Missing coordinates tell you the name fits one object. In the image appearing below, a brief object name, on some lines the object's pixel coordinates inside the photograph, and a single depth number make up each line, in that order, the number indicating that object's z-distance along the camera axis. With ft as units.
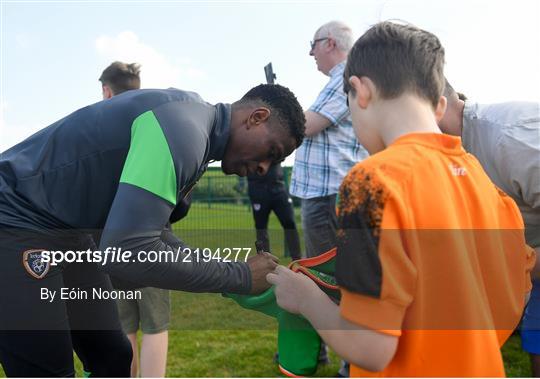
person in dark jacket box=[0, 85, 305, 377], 5.00
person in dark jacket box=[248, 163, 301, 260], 19.62
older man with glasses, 11.40
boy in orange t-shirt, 3.49
